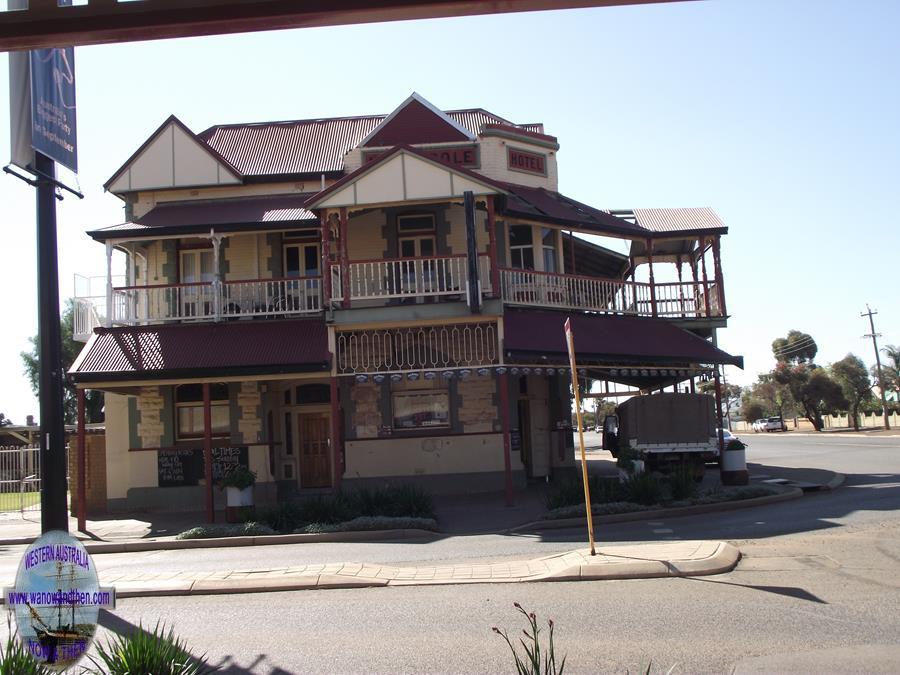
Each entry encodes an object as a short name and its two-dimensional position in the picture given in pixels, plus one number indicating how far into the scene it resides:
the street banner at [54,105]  9.84
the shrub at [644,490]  15.70
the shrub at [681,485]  16.02
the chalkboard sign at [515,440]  20.44
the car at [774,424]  76.94
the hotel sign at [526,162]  23.19
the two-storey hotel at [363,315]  18.19
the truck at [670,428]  20.28
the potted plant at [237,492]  16.81
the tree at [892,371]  74.57
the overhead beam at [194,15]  4.65
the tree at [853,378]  68.69
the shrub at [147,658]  5.06
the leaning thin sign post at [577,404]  10.95
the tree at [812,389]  69.06
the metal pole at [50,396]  9.16
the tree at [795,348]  84.56
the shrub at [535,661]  4.61
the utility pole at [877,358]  62.41
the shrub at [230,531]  15.17
